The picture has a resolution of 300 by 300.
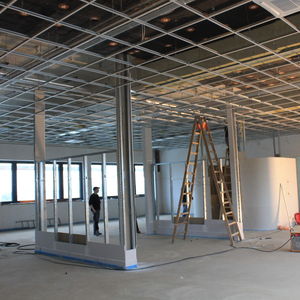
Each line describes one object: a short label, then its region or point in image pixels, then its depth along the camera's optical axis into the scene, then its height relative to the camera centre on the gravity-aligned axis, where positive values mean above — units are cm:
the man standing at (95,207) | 1223 -70
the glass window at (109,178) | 1894 +36
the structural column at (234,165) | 1041 +40
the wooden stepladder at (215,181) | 1001 -8
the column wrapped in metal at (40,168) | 935 +49
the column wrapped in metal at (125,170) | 727 +27
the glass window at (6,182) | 1561 +29
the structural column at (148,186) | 1232 -9
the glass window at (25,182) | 1619 +27
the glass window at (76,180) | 1800 +29
